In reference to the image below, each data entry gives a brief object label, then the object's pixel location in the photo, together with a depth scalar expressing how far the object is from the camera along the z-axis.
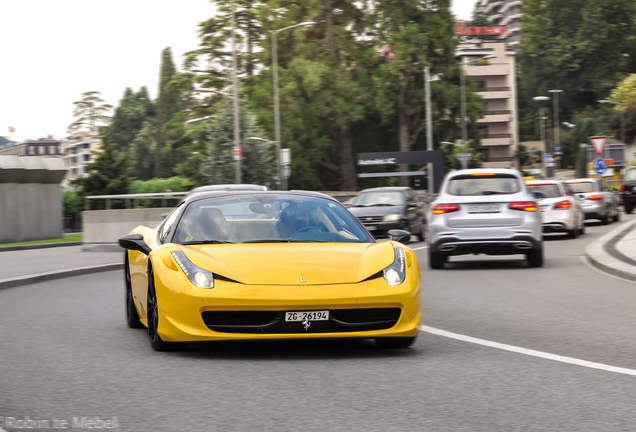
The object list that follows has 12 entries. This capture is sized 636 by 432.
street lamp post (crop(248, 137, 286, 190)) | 54.10
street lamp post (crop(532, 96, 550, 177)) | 114.39
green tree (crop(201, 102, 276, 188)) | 57.09
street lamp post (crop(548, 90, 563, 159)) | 102.56
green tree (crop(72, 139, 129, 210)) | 55.31
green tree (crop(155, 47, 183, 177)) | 116.06
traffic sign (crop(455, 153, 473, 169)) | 61.45
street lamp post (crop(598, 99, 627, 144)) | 97.62
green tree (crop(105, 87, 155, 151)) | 146.25
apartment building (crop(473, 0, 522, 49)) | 168.25
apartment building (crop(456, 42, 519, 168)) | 122.78
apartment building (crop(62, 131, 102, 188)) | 193.88
